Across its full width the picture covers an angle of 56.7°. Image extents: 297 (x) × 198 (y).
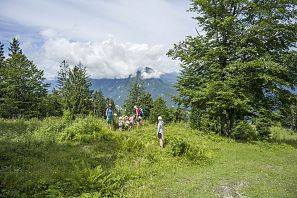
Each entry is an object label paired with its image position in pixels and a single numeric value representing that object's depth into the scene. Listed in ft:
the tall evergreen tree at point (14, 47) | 205.98
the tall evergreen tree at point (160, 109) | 150.71
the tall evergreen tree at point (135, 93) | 228.22
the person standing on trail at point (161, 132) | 57.05
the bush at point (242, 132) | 76.23
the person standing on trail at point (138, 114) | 78.74
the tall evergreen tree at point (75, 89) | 133.90
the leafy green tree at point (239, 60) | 66.18
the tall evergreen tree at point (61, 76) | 229.45
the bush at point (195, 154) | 49.21
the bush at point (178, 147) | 50.90
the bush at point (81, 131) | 56.97
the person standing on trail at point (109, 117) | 72.54
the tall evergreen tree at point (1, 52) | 209.23
